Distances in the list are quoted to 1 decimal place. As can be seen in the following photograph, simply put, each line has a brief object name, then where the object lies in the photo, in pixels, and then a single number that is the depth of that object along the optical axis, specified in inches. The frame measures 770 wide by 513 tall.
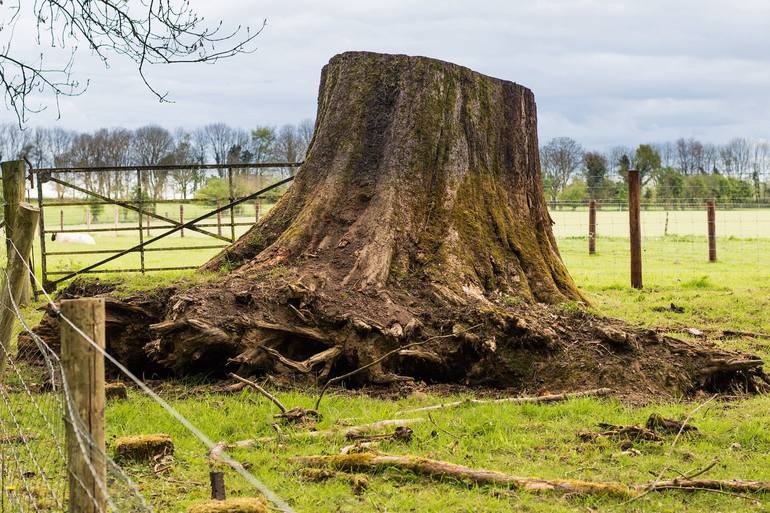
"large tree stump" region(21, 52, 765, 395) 285.9
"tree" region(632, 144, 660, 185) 2997.0
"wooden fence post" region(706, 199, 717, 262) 852.0
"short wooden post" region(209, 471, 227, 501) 167.6
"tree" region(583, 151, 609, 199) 2386.8
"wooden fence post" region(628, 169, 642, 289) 579.2
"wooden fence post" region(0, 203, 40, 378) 230.1
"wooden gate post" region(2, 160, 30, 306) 470.0
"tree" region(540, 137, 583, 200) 2327.8
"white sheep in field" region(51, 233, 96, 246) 1387.8
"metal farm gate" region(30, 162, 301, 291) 552.4
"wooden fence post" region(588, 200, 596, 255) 926.4
